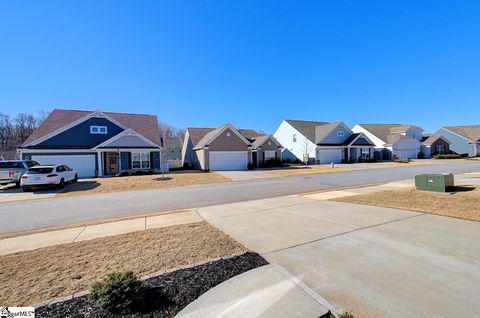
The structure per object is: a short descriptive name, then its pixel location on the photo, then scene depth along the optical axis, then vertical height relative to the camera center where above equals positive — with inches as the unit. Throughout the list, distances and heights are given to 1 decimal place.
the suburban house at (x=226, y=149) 1167.6 +45.5
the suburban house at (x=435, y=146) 1883.6 +58.7
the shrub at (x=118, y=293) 114.7 -64.7
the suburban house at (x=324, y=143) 1528.1 +83.1
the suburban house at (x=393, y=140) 1737.2 +109.7
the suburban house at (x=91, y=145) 930.7 +66.3
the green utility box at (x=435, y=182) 403.4 -49.8
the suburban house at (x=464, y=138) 1881.2 +117.0
